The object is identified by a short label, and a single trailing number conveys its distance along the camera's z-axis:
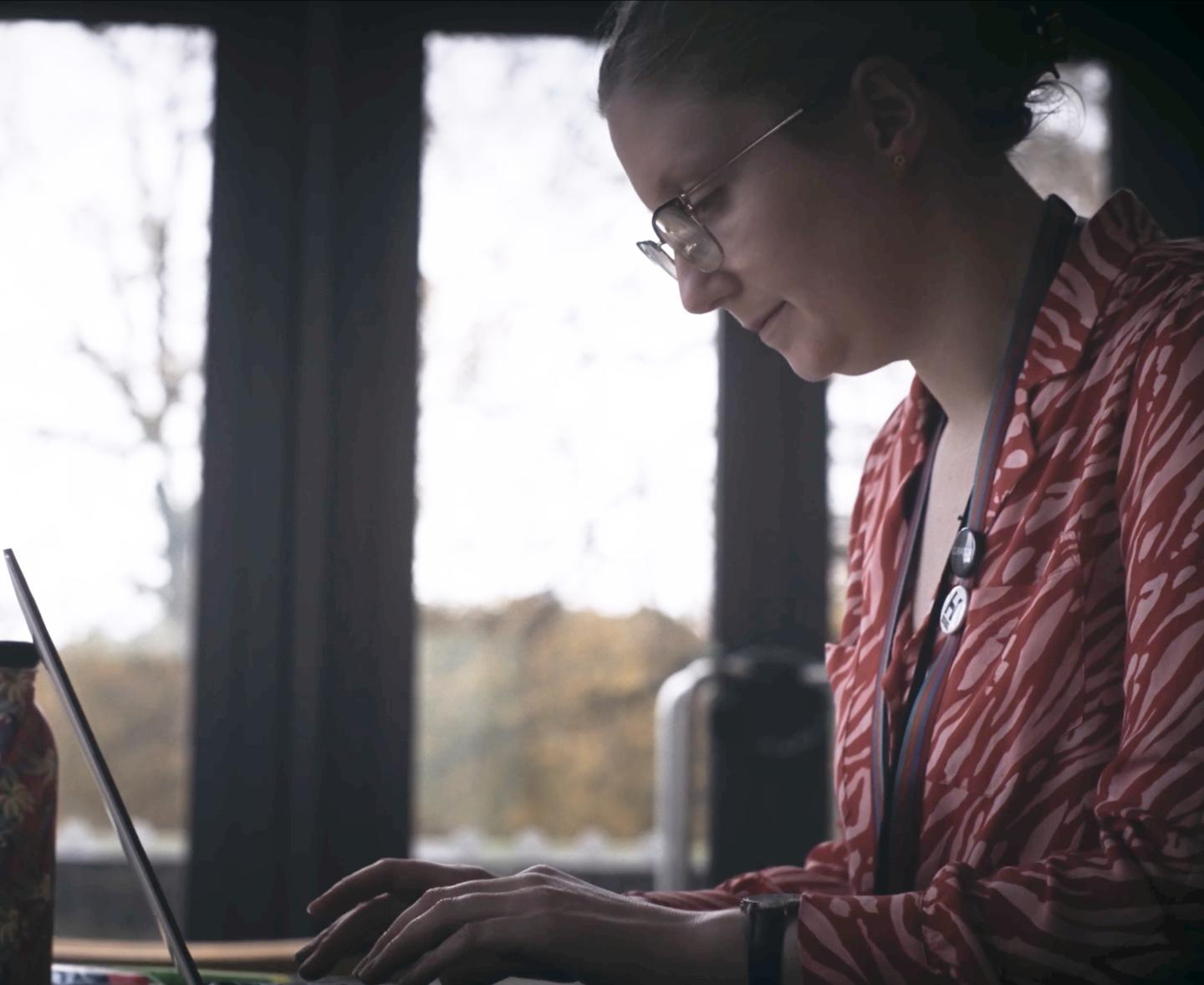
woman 0.76
